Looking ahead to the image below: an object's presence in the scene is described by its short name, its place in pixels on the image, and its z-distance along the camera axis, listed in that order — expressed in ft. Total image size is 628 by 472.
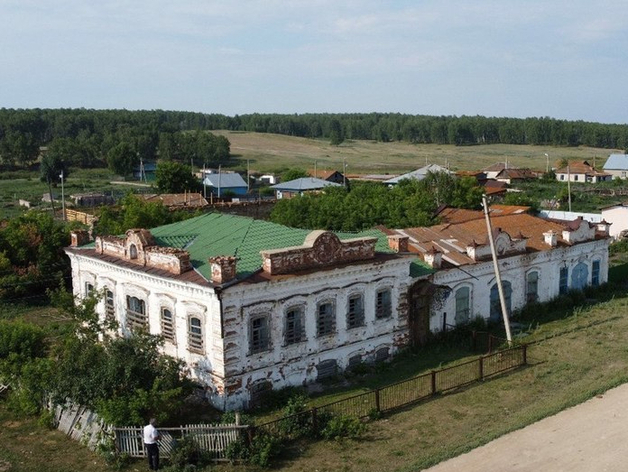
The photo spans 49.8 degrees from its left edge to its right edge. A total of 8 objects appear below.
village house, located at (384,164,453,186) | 240.53
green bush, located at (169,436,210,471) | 47.85
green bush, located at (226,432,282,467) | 48.03
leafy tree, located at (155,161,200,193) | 225.97
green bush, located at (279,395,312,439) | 51.52
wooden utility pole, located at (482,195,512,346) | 70.33
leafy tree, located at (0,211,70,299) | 96.22
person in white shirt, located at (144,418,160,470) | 47.03
